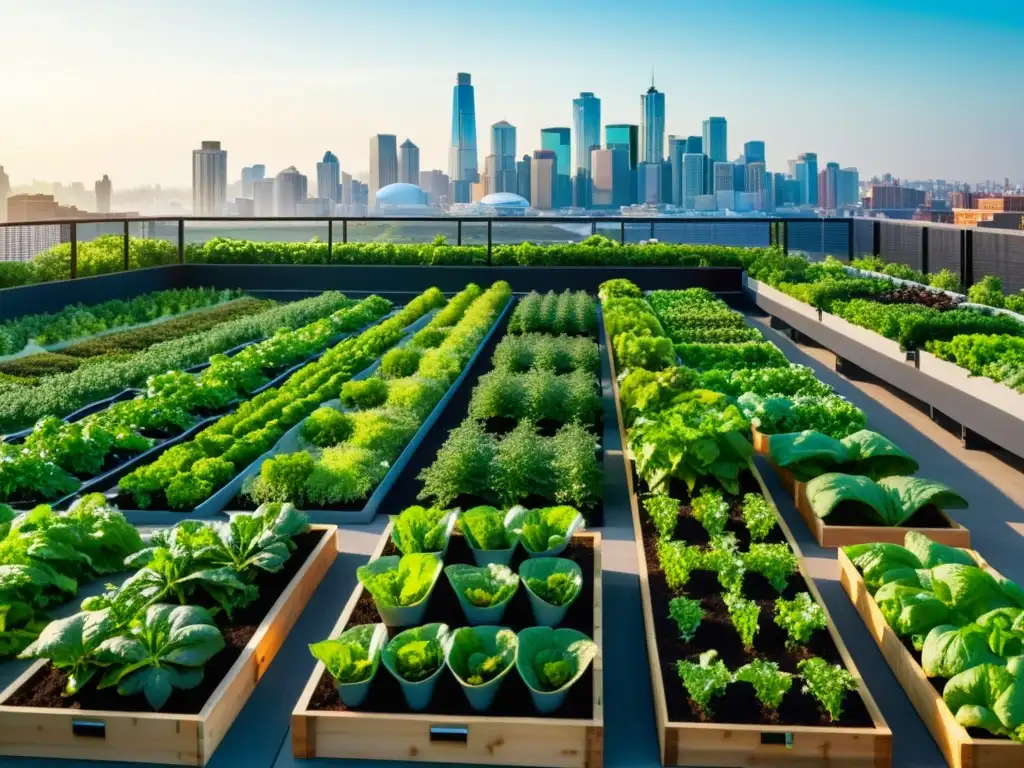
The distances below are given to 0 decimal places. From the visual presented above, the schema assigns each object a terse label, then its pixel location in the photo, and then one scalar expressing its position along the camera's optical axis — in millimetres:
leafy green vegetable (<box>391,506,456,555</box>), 4590
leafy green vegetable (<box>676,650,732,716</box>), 3330
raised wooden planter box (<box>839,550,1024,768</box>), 3109
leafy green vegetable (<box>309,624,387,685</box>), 3475
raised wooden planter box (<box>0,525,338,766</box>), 3299
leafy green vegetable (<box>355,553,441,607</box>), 3992
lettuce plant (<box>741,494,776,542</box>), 4781
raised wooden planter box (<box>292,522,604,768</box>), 3250
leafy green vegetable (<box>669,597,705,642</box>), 3844
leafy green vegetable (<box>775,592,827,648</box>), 3742
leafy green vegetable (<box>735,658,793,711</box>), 3320
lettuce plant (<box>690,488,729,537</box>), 4797
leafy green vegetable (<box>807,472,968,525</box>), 5156
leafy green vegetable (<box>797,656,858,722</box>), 3285
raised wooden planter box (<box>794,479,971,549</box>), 4996
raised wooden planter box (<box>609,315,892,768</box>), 3199
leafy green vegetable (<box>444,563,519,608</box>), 3992
